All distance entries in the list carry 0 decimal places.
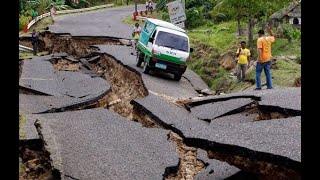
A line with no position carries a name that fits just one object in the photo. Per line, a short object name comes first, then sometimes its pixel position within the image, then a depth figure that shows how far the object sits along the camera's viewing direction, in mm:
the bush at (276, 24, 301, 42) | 20188
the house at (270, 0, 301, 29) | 25969
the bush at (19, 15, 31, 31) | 31494
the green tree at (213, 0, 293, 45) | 20297
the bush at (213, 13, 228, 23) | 32562
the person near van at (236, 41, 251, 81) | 15391
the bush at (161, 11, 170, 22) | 34188
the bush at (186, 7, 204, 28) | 32531
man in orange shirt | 12578
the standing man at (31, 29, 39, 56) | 24969
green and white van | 16984
